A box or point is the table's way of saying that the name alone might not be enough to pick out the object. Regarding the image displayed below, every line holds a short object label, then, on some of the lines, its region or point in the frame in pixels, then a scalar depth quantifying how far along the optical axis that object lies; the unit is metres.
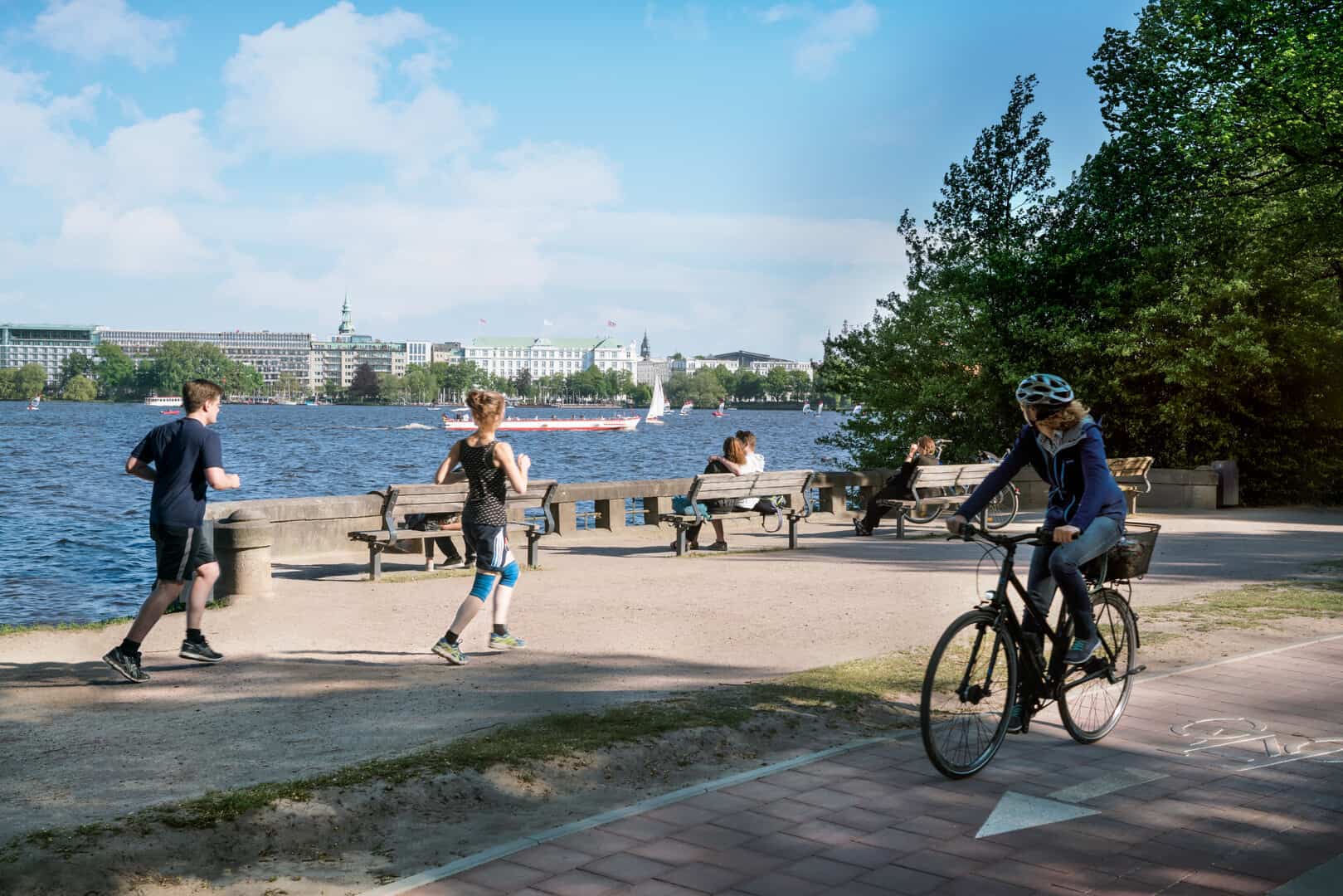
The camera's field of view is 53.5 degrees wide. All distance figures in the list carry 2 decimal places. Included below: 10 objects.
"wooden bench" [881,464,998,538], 16.61
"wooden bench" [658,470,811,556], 14.30
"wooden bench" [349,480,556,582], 11.94
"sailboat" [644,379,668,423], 144.70
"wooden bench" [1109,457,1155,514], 19.45
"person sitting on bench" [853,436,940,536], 16.62
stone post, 10.67
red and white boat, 131.75
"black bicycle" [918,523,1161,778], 5.43
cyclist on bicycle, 5.81
